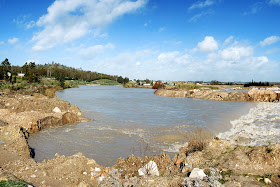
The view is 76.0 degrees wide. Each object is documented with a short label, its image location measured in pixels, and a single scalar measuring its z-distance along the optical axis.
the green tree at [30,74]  41.80
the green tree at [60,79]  52.80
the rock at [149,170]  3.94
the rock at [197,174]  3.42
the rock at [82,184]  3.40
